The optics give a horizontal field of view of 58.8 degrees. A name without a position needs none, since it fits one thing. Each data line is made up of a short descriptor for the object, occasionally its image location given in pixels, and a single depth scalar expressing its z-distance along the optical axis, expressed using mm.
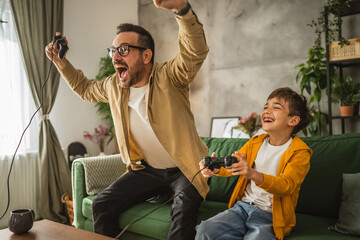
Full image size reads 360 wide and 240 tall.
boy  1373
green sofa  1704
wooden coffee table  1356
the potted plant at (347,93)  2953
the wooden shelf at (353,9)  3047
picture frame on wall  3855
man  1742
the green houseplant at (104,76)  4125
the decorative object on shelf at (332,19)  2967
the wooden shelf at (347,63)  2904
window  3205
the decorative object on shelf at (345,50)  2877
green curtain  3354
